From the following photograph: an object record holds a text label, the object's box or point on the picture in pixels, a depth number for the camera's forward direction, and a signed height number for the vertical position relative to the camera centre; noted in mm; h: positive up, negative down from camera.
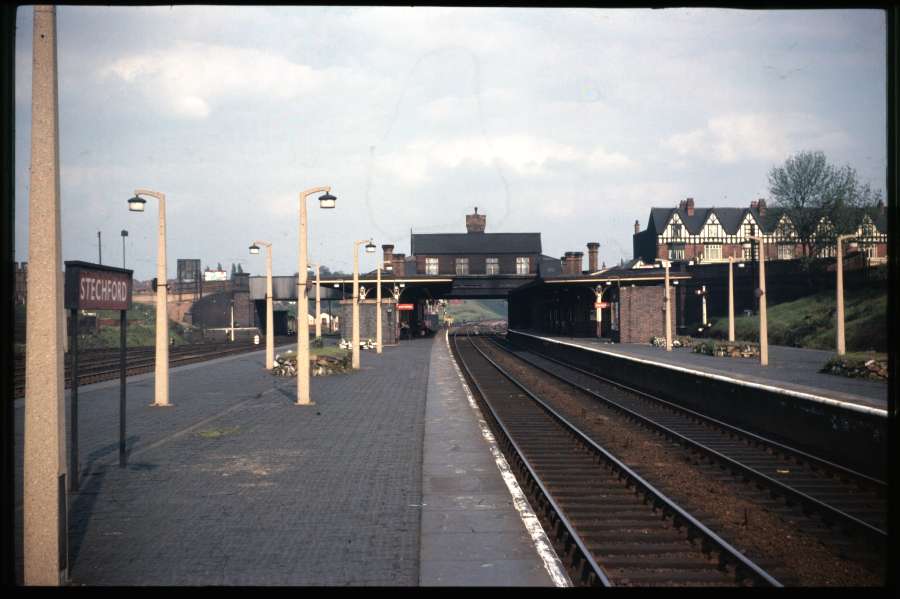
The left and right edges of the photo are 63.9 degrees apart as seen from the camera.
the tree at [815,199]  54656 +8061
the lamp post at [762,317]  25750 -542
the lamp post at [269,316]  25538 -360
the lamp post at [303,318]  17828 -322
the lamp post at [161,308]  17250 -23
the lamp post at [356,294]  31078 +526
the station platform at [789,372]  15046 -2273
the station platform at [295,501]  6570 -2443
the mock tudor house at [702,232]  89000 +8823
